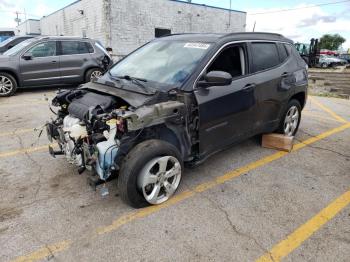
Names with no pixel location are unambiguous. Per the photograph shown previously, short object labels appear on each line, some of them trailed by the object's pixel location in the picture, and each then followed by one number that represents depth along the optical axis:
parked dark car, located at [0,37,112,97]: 9.55
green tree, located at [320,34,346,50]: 88.31
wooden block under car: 5.16
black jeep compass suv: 3.23
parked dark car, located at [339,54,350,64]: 46.41
